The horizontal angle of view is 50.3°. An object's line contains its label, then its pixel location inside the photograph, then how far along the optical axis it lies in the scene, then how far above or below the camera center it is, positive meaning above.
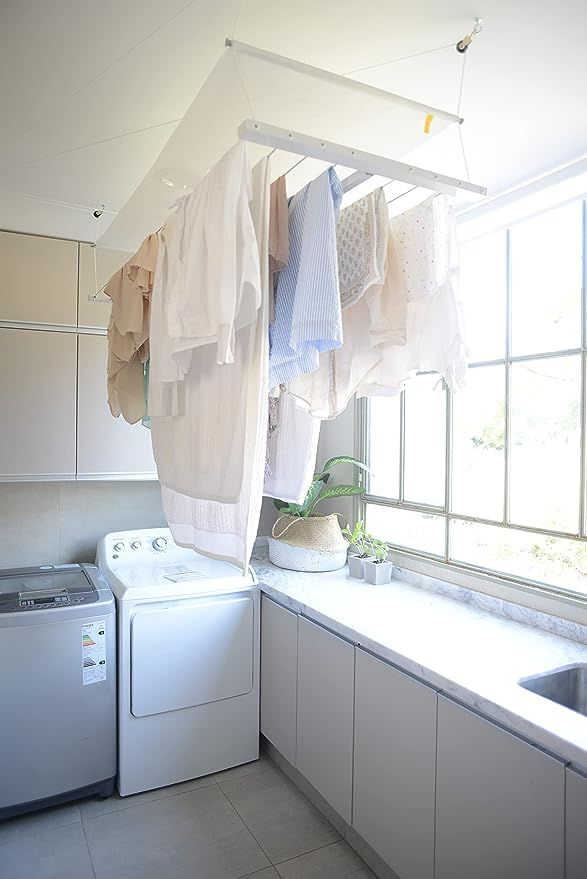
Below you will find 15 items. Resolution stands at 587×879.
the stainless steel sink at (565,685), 1.82 -0.75
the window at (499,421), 2.41 +0.06
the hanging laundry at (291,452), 1.79 -0.07
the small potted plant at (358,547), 2.96 -0.58
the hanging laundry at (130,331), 1.84 +0.31
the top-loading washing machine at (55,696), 2.45 -1.09
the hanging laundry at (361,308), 1.39 +0.29
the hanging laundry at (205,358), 1.21 +0.16
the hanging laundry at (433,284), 1.41 +0.33
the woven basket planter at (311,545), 3.08 -0.57
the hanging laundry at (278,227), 1.34 +0.44
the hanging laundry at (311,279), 1.25 +0.31
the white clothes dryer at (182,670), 2.67 -1.07
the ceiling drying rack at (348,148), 1.16 +0.54
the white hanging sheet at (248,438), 1.27 -0.02
